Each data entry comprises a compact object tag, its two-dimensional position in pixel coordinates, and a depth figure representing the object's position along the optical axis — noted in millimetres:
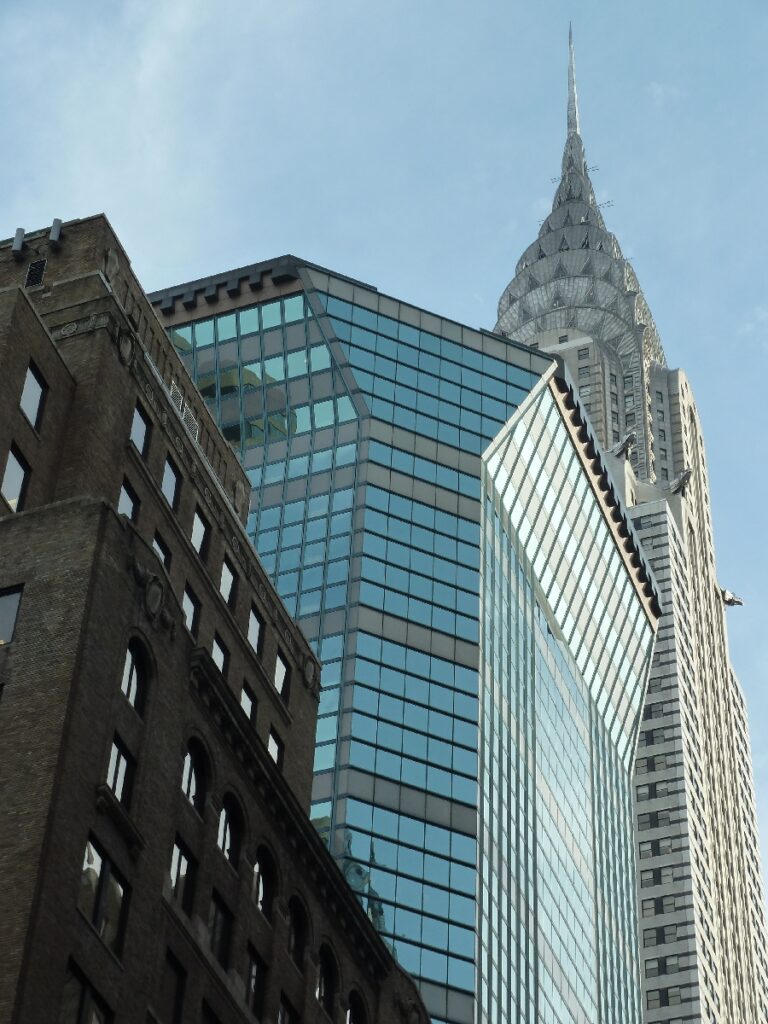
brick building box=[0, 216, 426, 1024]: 36375
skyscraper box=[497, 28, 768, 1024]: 160750
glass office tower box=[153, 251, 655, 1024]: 90688
